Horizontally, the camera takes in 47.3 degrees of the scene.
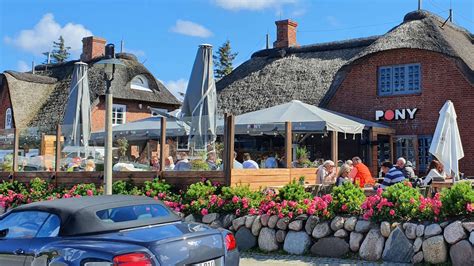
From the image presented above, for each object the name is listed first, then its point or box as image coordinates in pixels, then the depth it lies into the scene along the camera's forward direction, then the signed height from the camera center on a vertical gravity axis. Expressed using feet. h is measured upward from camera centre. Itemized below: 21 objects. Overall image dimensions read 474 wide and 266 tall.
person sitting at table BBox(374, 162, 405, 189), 34.63 -1.12
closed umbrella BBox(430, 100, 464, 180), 38.52 +1.09
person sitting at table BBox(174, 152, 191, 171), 37.48 -0.47
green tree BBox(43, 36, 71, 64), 249.34 +48.46
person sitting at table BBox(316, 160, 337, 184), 38.99 -1.06
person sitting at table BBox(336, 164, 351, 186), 35.98 -0.84
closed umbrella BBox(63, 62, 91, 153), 48.26 +4.47
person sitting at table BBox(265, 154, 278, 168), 48.42 -0.37
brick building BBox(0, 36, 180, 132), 101.19 +12.59
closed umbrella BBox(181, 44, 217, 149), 38.27 +4.18
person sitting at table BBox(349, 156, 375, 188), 39.43 -1.06
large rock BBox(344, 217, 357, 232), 27.45 -3.27
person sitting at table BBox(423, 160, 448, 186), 36.82 -1.02
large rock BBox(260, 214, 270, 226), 30.30 -3.36
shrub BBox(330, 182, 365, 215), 28.40 -2.13
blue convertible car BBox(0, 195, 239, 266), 16.39 -2.58
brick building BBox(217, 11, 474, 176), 63.16 +9.31
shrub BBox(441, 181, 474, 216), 24.98 -1.88
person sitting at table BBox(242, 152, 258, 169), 40.22 -0.47
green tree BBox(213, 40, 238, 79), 209.01 +38.27
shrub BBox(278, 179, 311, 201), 31.04 -1.95
